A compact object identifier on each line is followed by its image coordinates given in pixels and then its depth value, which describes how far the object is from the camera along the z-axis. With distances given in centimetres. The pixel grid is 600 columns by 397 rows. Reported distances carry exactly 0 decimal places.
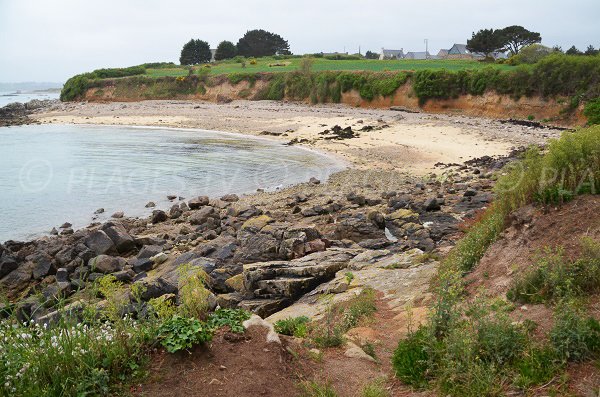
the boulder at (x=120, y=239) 1527
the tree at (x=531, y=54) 5325
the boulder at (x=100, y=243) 1488
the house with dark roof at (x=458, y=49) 9956
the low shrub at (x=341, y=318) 668
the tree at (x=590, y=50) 6469
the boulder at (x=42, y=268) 1386
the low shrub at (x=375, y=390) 526
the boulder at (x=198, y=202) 2055
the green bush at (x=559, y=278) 619
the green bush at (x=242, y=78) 6669
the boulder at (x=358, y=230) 1372
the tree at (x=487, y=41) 7125
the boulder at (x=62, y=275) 1344
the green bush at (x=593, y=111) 2758
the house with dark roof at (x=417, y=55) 10638
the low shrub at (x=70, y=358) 474
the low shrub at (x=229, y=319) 603
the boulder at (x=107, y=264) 1335
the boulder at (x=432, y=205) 1607
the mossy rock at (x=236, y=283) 1068
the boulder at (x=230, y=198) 2122
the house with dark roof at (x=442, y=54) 10199
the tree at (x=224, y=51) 10288
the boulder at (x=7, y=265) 1431
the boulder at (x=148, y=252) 1420
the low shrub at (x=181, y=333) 543
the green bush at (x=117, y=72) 8619
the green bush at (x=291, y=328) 718
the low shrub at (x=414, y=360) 559
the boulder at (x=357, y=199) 1778
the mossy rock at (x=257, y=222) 1494
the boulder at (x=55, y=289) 1195
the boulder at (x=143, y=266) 1344
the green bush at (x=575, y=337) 521
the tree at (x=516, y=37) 7294
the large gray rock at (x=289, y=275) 999
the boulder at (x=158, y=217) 1892
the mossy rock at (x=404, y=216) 1500
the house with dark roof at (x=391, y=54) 10427
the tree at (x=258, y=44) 10588
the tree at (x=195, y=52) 10244
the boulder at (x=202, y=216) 1784
